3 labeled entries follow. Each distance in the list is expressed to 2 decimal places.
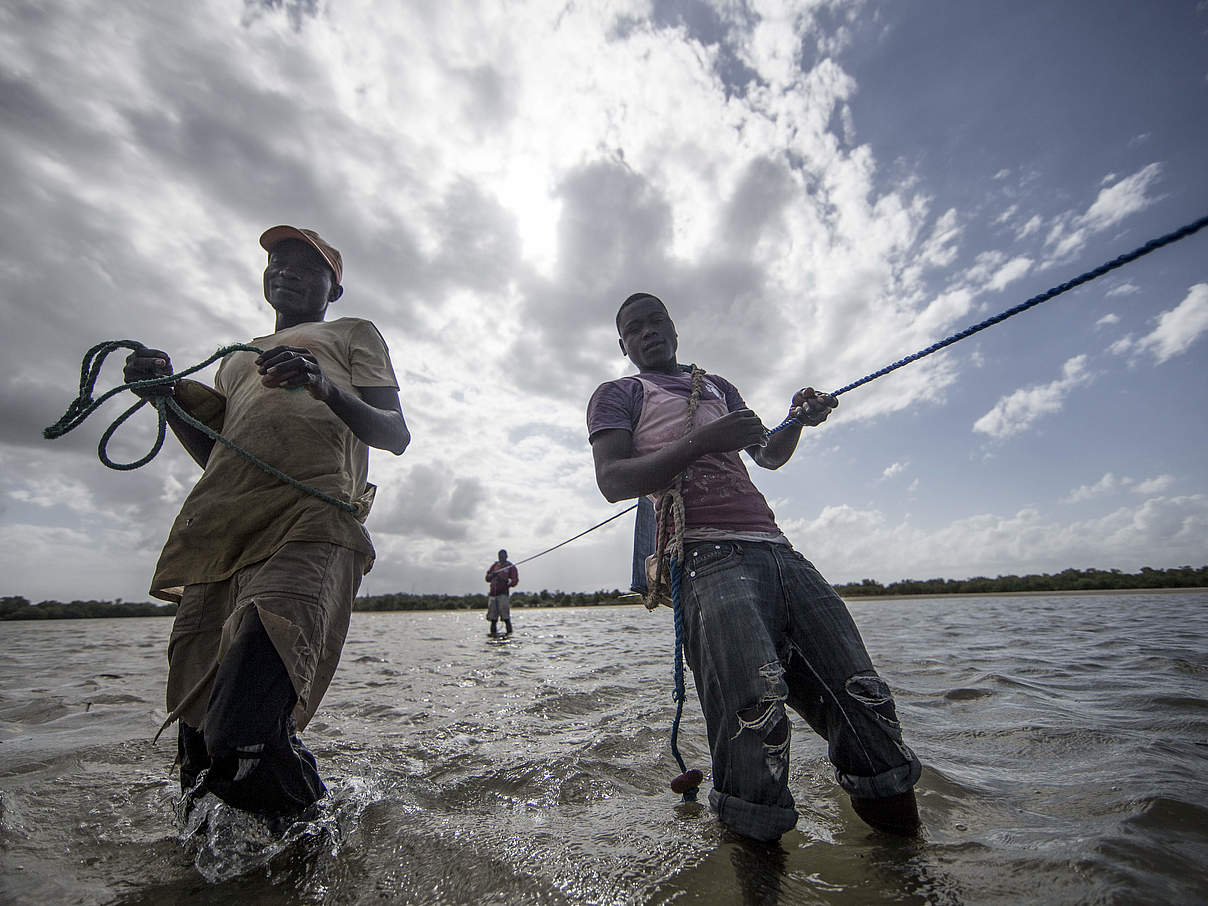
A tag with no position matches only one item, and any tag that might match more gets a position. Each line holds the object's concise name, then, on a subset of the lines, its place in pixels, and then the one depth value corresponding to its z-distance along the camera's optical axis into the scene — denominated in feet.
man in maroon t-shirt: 5.93
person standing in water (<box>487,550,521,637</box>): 47.73
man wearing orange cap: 6.18
